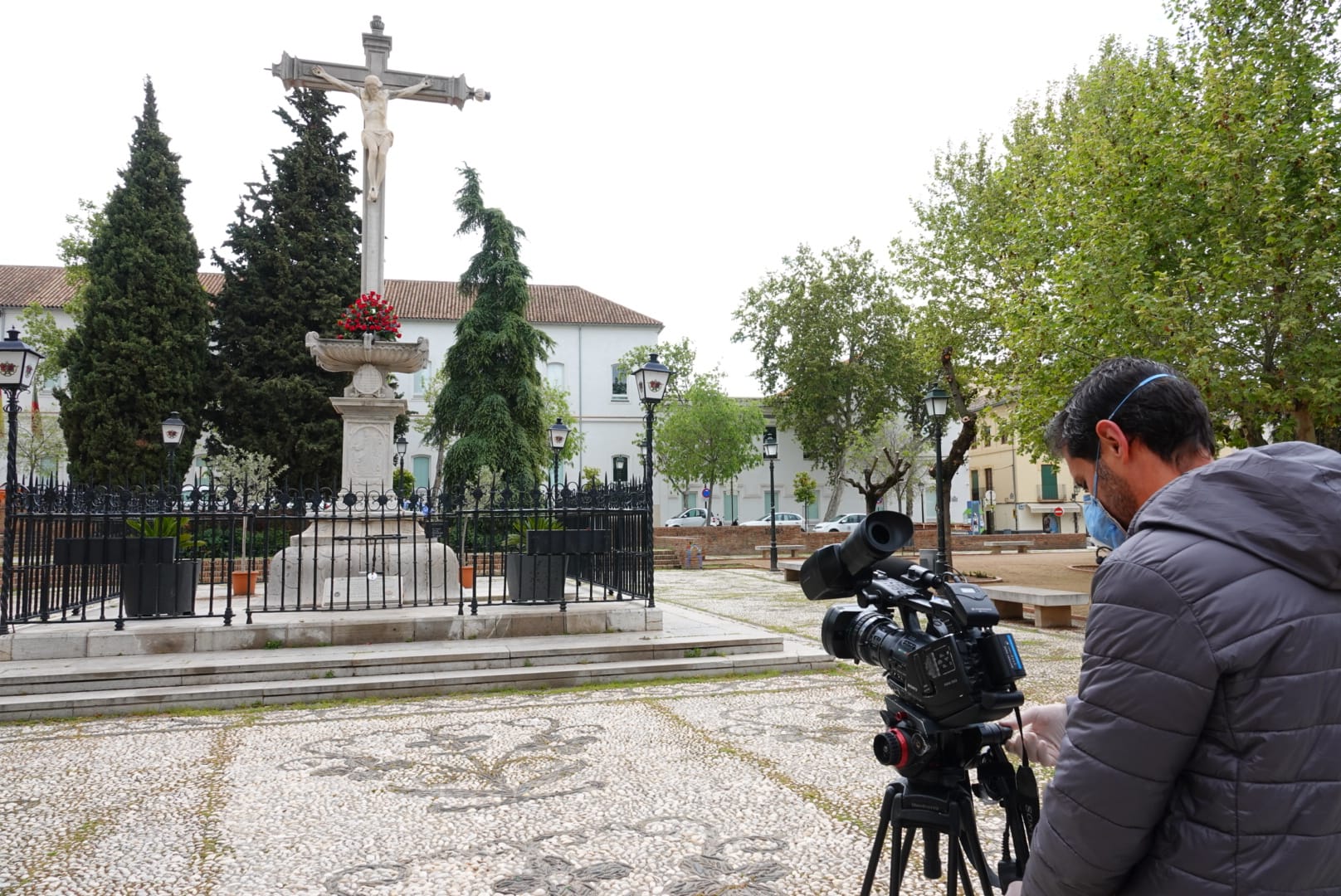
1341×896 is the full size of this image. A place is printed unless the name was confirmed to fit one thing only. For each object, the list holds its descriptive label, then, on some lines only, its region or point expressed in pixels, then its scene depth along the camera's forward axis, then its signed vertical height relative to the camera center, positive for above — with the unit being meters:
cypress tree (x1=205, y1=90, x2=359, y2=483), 26.92 +6.74
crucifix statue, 11.36 +5.77
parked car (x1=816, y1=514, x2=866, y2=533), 38.69 -1.21
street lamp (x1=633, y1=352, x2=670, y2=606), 10.16 +1.45
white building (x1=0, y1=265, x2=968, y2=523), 43.31 +7.96
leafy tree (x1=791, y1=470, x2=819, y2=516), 42.19 +0.59
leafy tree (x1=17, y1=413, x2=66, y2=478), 29.58 +2.14
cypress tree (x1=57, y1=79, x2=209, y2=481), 25.86 +5.48
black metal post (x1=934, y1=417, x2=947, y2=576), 14.48 -0.24
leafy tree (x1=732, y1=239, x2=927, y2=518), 40.97 +8.01
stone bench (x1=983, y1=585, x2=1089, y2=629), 10.88 -1.37
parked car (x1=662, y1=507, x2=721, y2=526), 44.88 -0.93
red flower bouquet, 10.62 +2.34
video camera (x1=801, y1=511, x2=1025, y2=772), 1.70 -0.32
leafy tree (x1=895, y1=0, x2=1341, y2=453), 11.55 +4.04
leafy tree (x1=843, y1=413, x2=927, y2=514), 37.91 +2.15
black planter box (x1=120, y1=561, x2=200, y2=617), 8.52 -0.90
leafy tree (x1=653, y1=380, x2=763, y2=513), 42.94 +3.23
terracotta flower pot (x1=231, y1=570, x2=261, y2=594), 12.73 -1.22
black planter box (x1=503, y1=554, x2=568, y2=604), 9.14 -0.84
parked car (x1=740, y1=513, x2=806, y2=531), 44.66 -1.09
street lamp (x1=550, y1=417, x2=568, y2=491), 22.50 +1.73
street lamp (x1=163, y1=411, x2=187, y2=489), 17.91 +1.58
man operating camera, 1.20 -0.29
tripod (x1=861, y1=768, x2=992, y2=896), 1.87 -0.73
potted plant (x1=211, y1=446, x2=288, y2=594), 21.04 +0.99
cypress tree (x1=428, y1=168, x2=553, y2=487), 26.28 +4.30
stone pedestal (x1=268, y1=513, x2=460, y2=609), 9.79 -0.78
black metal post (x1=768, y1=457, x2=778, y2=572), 23.47 -1.48
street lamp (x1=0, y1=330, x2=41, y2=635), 7.65 +1.20
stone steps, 6.68 -1.49
